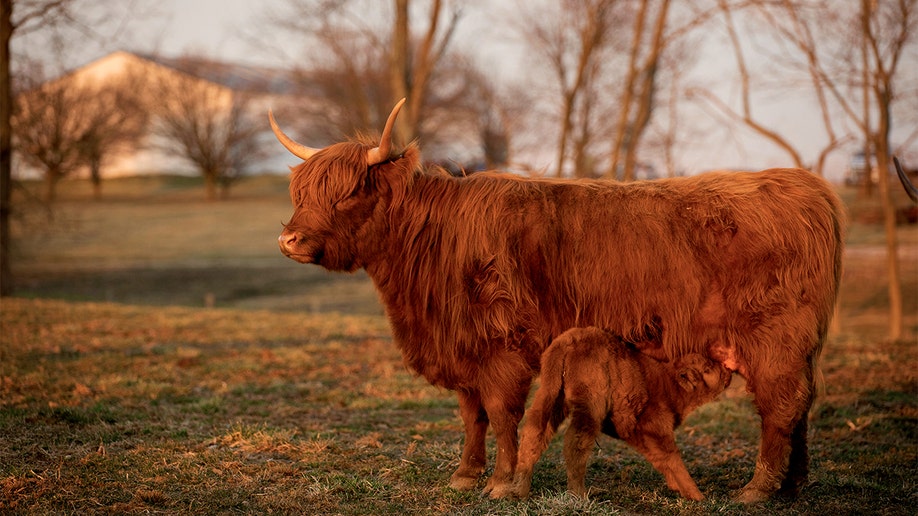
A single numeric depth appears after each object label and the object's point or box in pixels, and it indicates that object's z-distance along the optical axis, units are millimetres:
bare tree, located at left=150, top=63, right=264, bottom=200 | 60844
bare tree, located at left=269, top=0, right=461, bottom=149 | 17125
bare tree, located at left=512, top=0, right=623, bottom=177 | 20297
